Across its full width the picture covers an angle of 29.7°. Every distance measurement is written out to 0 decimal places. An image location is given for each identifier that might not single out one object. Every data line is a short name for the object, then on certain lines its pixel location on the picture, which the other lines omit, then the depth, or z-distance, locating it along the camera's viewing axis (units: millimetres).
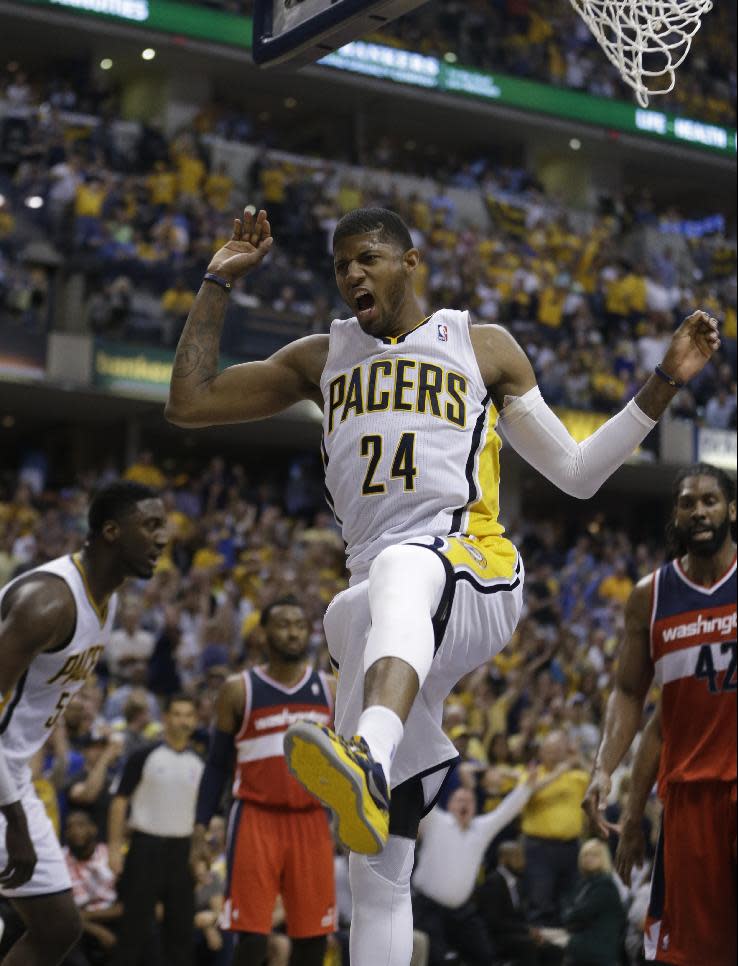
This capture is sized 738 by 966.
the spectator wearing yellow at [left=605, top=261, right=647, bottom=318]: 21188
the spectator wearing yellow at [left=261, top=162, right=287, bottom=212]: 20125
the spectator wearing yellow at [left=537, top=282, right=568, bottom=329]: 20344
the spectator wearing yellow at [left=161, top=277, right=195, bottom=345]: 17234
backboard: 4753
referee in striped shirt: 8039
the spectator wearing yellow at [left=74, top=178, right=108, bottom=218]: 17234
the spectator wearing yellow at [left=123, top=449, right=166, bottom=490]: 15966
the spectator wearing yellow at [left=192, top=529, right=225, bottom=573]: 14438
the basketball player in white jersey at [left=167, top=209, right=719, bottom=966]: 3771
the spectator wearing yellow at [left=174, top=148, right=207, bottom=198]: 19095
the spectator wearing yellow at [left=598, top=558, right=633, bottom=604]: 17328
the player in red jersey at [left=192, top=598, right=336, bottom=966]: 6957
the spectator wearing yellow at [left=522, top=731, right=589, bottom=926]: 9276
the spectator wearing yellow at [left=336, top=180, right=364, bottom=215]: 20969
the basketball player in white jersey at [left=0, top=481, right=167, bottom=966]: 5211
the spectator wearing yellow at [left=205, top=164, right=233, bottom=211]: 19266
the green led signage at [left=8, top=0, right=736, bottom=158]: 20719
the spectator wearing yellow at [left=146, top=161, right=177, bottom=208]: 18281
